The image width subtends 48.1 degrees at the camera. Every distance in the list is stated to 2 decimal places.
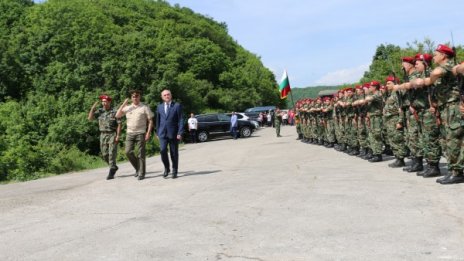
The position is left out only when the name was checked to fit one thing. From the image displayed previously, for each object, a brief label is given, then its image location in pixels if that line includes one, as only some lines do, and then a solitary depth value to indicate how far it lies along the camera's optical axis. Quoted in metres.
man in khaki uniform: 11.59
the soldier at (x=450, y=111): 7.81
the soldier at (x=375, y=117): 11.99
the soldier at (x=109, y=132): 12.06
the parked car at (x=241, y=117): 34.91
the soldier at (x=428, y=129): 8.66
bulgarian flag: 26.91
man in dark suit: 11.28
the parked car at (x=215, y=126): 33.56
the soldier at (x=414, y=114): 9.03
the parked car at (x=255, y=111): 50.66
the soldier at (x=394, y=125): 10.59
